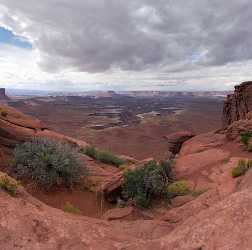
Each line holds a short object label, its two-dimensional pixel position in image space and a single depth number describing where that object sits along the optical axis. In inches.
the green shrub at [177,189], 357.1
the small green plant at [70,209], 295.6
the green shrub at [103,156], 583.7
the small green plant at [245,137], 544.7
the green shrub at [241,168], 347.9
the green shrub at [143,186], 335.0
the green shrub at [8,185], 214.8
